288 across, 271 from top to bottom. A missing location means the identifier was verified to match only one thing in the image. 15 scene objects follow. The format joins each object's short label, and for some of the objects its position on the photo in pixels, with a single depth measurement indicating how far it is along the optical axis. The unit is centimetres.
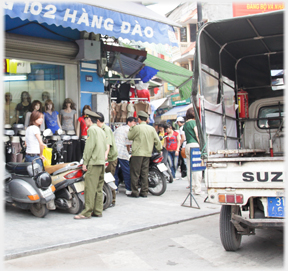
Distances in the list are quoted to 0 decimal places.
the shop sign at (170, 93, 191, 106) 2904
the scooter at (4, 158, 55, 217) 610
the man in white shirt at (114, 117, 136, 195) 884
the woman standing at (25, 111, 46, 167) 715
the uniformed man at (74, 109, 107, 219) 642
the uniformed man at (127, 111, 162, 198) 857
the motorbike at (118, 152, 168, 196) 903
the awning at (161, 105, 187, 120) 2662
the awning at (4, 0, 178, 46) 680
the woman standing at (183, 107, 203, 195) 887
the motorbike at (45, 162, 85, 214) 662
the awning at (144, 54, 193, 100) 1205
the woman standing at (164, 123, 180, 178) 1148
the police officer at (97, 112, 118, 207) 723
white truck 425
